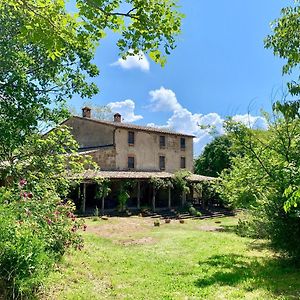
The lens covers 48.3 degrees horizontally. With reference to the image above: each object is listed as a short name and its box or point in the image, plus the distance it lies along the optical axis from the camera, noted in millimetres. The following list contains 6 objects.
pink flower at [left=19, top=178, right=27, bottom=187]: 7953
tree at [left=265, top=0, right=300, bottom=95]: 6293
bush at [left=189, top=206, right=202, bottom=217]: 30188
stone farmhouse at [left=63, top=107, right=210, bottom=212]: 30203
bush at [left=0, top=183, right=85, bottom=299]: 5590
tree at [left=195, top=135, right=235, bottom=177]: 43750
